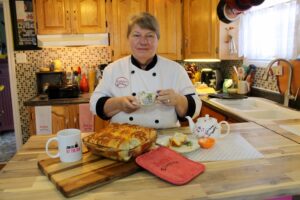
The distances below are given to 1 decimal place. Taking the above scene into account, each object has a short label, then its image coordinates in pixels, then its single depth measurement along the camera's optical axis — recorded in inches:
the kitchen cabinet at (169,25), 118.7
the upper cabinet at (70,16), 111.2
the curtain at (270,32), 83.5
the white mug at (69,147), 38.9
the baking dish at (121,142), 38.4
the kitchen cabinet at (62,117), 105.2
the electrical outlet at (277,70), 85.2
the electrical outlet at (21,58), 120.3
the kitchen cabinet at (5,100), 164.2
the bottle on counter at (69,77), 123.6
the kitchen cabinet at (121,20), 115.4
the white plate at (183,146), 43.4
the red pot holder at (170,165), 34.7
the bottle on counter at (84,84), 122.6
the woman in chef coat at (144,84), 56.1
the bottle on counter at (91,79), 123.3
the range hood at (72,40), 110.5
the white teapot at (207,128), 46.8
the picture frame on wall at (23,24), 116.5
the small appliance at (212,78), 124.3
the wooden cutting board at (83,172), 32.4
